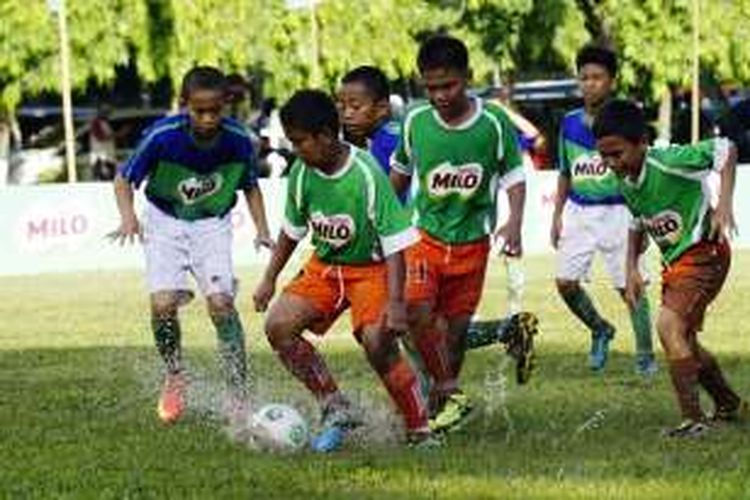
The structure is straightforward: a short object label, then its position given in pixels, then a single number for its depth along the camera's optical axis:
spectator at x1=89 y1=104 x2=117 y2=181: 39.62
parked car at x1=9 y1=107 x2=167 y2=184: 40.91
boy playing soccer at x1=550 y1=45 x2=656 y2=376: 12.55
